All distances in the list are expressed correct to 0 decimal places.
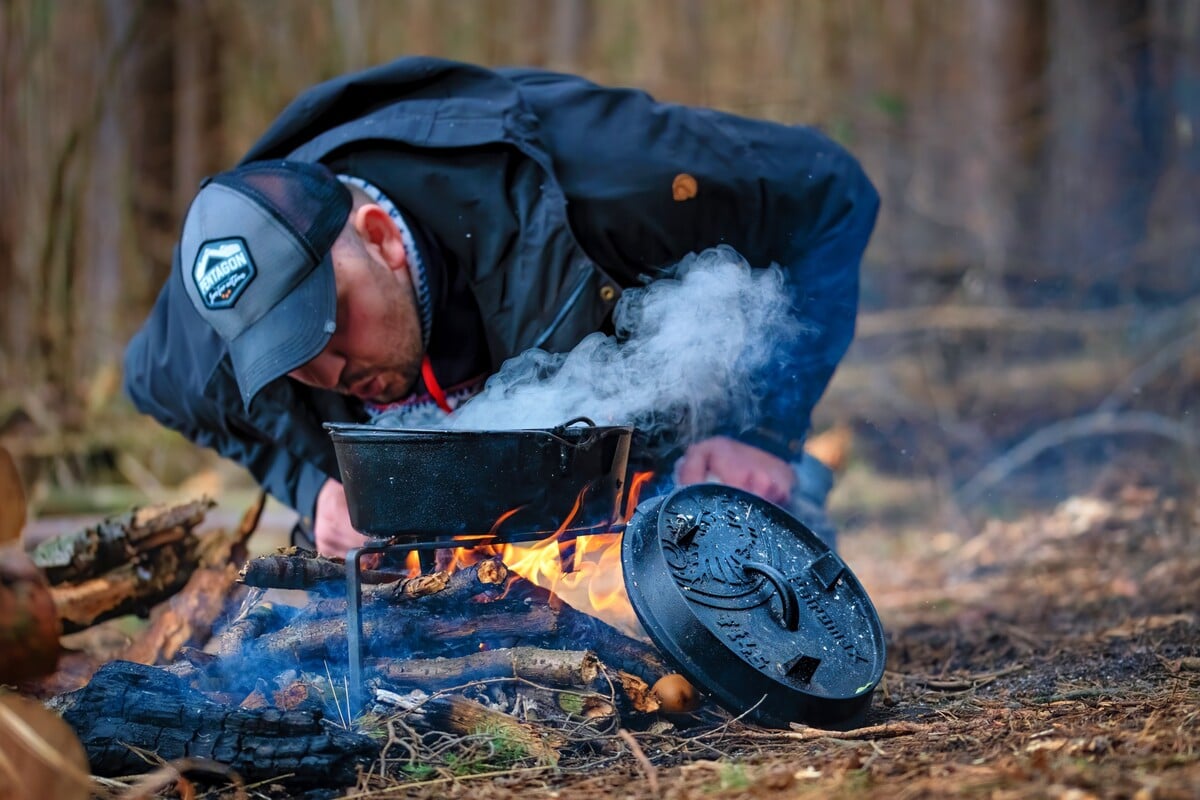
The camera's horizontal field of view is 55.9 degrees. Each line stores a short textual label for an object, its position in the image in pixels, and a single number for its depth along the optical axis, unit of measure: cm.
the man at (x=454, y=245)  323
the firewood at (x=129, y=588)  405
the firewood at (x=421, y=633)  295
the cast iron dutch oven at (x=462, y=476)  274
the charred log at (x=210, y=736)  252
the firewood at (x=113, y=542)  418
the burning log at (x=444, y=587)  297
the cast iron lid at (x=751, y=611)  275
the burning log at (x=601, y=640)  301
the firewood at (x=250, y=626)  300
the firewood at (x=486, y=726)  267
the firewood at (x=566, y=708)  282
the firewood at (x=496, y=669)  288
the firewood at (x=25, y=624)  337
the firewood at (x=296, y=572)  295
